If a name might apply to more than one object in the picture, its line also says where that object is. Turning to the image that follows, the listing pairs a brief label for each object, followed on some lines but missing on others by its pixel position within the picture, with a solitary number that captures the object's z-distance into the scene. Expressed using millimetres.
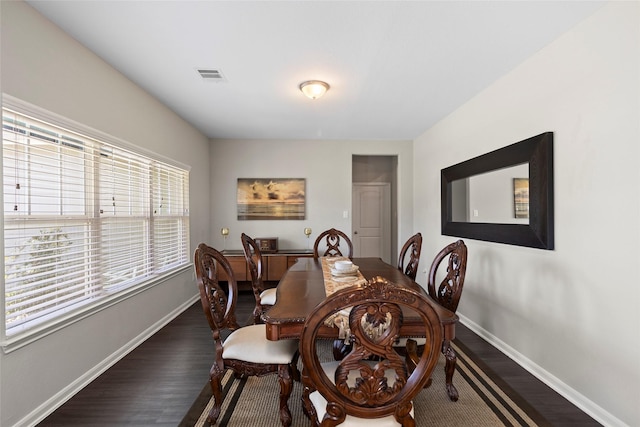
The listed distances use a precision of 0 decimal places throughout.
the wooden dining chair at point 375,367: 1065
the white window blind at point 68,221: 1760
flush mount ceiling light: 2822
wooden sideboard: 4484
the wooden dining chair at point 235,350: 1725
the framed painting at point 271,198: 5051
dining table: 1552
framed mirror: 2287
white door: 6035
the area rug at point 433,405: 1833
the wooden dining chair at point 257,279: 2760
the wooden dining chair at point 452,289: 2002
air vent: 2621
